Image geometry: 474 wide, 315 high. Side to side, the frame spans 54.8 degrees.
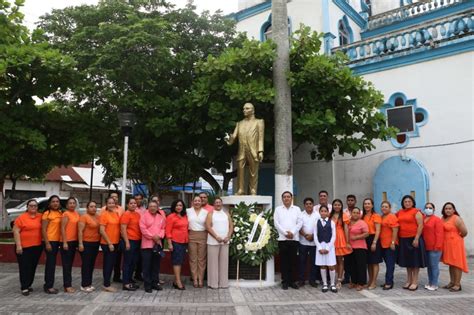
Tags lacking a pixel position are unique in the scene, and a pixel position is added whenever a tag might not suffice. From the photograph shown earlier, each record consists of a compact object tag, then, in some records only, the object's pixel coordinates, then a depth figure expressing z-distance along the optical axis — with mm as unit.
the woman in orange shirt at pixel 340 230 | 7746
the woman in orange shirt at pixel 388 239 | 7684
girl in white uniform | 7562
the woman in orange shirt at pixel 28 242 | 7109
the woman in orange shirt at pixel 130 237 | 7500
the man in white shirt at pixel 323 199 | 8102
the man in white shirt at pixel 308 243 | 7887
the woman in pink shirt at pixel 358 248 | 7633
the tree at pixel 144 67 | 10203
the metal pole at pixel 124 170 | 9416
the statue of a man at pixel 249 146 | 8727
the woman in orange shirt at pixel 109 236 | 7426
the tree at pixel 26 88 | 8922
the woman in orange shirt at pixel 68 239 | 7281
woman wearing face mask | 7625
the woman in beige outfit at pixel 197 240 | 7789
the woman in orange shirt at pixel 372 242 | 7707
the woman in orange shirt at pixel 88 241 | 7359
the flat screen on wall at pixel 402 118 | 12328
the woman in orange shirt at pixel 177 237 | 7691
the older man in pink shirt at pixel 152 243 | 7473
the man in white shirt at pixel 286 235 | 7797
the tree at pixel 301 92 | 9703
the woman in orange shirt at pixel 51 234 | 7254
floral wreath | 7957
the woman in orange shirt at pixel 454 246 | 7562
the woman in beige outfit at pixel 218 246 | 7758
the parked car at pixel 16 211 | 17820
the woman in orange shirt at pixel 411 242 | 7605
